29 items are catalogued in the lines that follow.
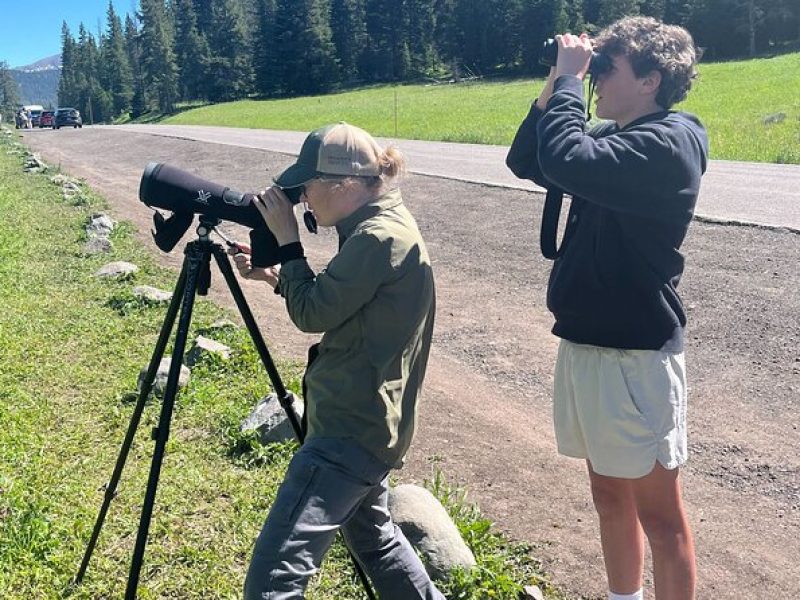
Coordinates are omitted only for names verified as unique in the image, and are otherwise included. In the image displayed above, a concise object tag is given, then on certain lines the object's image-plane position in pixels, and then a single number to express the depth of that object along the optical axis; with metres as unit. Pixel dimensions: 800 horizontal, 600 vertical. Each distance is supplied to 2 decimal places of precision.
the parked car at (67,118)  54.53
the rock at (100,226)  11.49
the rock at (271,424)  4.48
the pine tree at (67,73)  108.89
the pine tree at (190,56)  84.31
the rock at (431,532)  3.22
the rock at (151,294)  7.58
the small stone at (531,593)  3.12
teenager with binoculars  2.27
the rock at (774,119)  22.45
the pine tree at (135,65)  89.14
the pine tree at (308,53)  80.50
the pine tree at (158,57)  80.12
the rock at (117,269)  8.82
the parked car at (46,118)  56.24
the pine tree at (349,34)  86.06
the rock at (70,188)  16.67
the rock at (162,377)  5.11
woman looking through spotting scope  2.24
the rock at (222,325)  6.80
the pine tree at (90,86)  92.50
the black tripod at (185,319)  2.68
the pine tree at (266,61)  82.06
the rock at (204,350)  5.95
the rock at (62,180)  18.27
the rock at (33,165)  22.27
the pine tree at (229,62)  84.00
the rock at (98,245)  10.48
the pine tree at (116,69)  95.25
